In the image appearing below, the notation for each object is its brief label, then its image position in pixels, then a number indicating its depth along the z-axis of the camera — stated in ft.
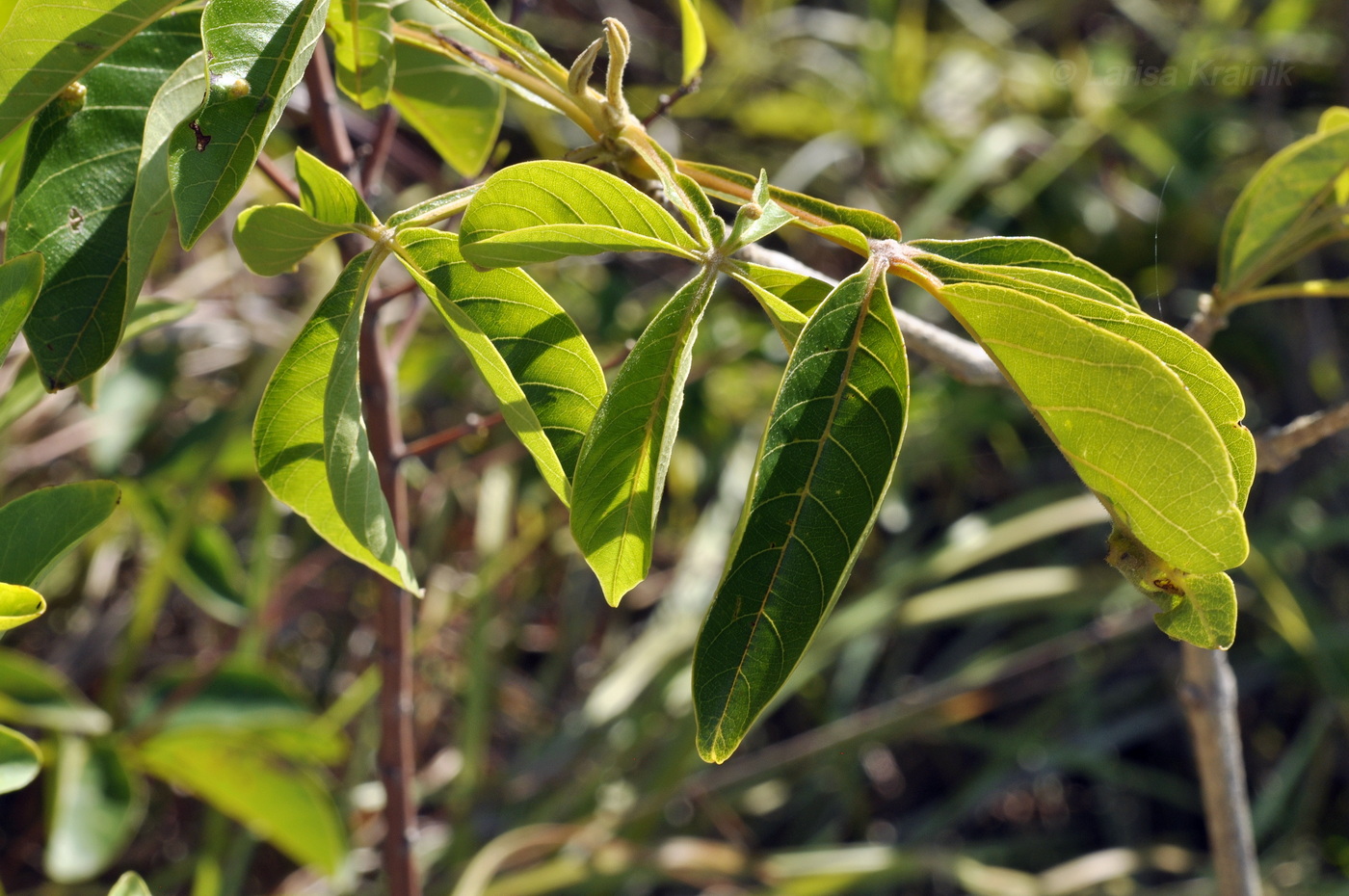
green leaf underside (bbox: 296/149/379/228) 2.35
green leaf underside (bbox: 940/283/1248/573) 2.20
